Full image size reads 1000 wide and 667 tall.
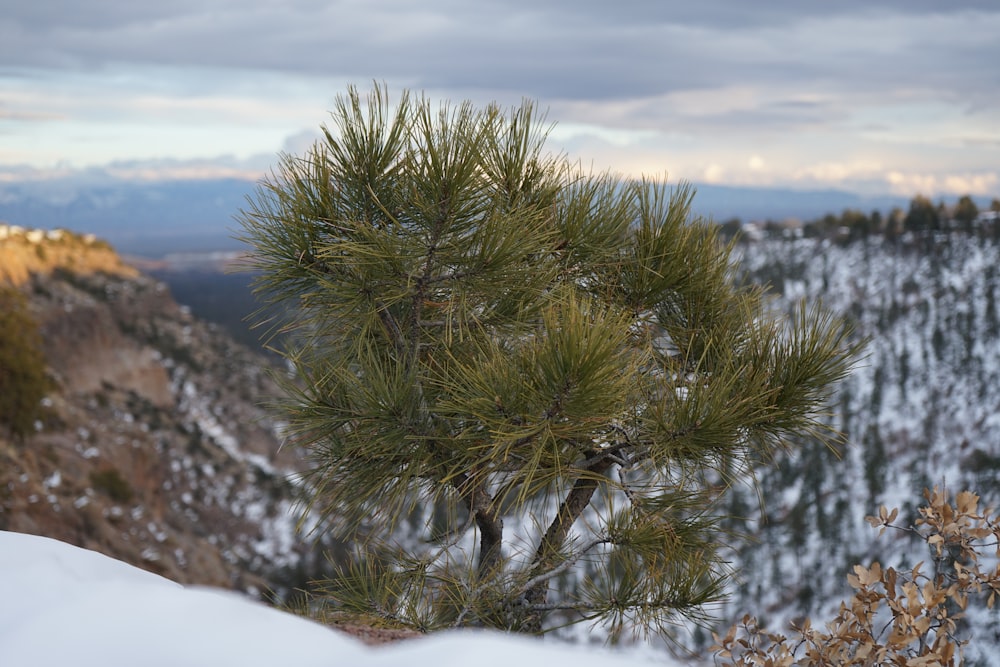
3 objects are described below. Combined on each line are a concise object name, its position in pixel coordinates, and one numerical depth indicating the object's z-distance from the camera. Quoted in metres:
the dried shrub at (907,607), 2.76
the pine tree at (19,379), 18.38
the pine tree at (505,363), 3.07
